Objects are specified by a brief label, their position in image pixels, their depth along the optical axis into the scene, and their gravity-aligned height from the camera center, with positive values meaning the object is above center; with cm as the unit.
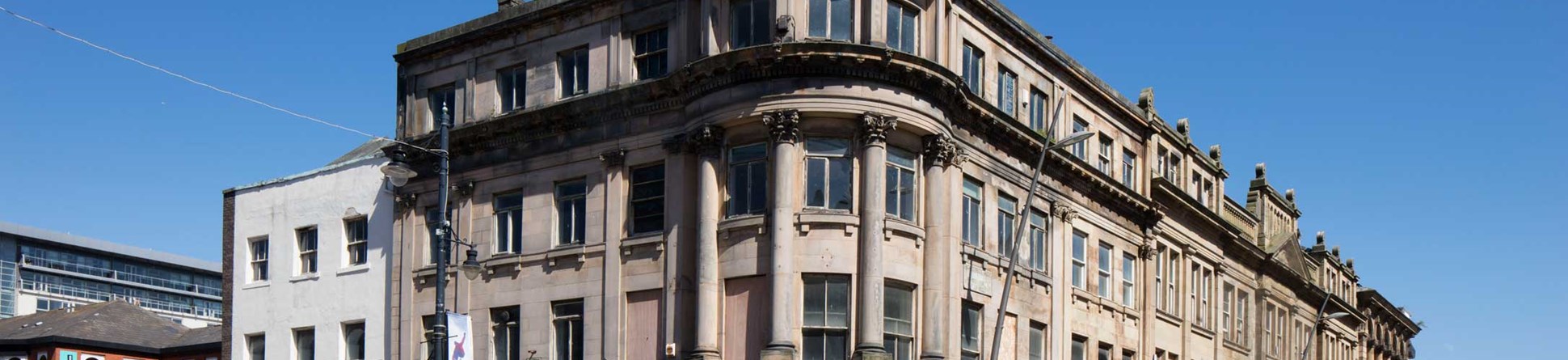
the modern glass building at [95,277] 9588 +799
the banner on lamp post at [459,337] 3155 +144
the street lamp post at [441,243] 2847 +301
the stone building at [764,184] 3497 +548
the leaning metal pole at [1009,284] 3538 +295
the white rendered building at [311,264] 4353 +400
